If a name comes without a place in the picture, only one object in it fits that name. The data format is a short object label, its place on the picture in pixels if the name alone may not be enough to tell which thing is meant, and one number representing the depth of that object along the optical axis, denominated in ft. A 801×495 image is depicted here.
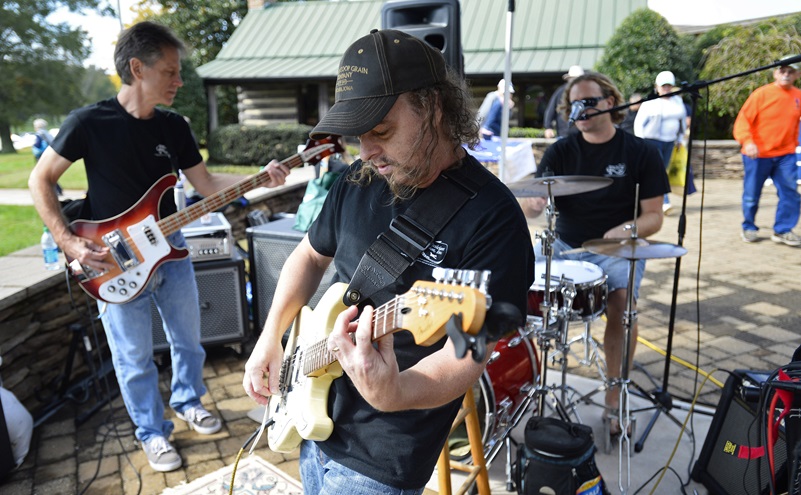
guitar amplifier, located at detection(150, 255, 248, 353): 13.79
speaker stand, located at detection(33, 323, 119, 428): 11.43
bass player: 9.18
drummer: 10.87
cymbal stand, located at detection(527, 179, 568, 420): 9.30
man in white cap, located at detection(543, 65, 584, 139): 24.84
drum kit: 9.34
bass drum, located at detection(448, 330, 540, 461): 9.31
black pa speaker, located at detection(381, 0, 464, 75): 11.85
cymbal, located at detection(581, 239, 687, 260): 9.18
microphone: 10.36
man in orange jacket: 22.31
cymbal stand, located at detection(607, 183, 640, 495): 9.49
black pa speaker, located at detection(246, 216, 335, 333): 14.33
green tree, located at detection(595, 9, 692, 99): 40.45
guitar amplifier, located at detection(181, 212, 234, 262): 13.65
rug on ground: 9.25
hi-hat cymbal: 9.48
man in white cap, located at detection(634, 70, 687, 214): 25.44
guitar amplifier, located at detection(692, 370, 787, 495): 7.69
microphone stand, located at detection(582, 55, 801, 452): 10.27
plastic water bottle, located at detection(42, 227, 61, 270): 12.28
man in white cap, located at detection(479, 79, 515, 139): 27.81
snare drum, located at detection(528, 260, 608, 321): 9.53
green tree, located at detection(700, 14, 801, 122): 41.60
